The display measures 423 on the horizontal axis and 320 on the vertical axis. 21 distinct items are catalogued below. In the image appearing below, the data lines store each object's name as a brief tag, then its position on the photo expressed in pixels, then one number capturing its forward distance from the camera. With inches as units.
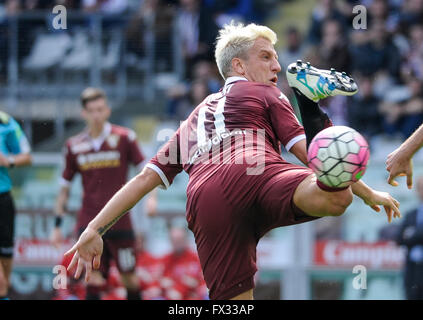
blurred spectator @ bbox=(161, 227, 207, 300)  363.3
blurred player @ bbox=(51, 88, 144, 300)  321.7
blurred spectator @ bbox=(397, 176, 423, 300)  347.6
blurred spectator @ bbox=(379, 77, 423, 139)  400.2
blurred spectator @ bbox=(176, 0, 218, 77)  444.1
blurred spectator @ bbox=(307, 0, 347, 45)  450.6
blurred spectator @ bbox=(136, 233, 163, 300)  367.2
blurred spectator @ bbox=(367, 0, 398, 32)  443.5
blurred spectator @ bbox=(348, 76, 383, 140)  404.8
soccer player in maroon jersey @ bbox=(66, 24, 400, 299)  175.0
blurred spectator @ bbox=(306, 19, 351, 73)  420.5
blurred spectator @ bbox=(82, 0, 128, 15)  471.3
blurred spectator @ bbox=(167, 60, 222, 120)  419.5
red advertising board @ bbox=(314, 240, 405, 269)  363.5
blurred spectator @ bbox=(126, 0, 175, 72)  443.2
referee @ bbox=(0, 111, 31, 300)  286.2
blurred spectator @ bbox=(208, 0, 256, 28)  456.1
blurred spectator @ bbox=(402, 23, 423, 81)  425.1
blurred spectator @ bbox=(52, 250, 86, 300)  359.6
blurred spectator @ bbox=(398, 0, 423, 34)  449.4
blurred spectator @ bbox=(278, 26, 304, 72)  454.0
